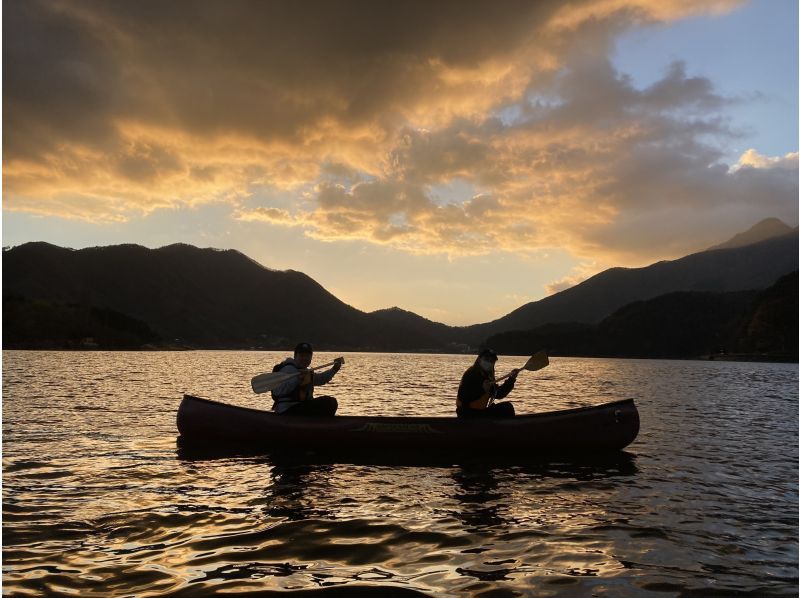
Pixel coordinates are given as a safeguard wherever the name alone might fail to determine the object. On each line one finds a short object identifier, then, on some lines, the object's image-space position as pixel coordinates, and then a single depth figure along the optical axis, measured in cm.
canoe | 1301
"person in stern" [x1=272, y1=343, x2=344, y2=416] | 1371
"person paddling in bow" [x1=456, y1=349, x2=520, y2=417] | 1334
